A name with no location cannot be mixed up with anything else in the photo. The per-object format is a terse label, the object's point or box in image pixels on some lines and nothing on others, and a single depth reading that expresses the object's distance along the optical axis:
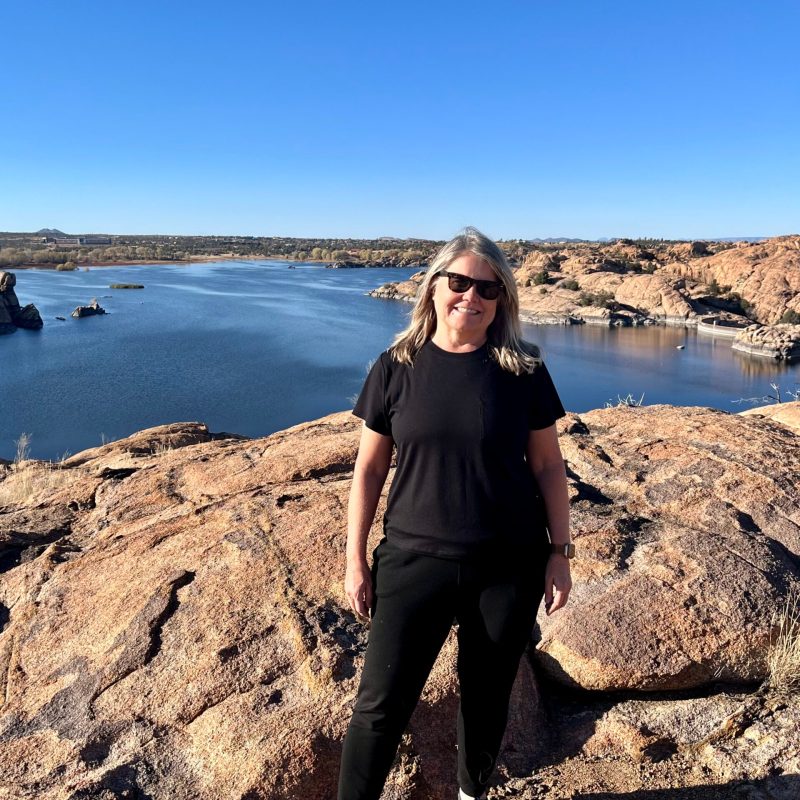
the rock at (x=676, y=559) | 2.70
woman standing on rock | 1.98
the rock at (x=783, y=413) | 5.13
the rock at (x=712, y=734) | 2.41
